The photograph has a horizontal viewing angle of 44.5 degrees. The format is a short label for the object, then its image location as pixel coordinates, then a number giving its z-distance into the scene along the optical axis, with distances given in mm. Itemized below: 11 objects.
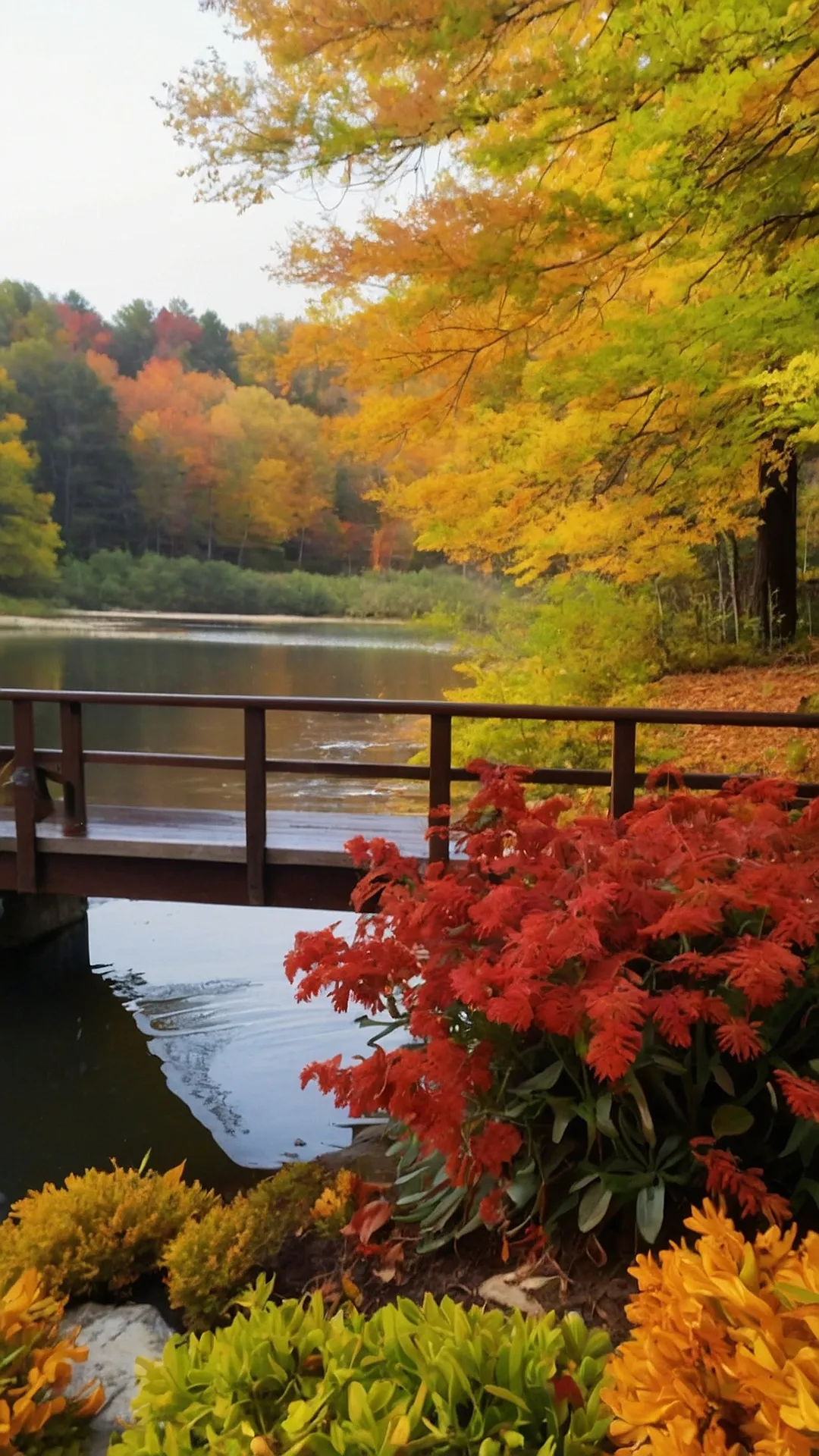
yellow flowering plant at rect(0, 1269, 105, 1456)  1673
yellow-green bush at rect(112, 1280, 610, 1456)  1475
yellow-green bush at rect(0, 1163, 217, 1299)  2467
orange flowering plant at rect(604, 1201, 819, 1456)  1299
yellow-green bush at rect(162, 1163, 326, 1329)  2391
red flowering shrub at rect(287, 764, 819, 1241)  1993
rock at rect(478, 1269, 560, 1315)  2096
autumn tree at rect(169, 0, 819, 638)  4328
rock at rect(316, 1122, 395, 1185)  2973
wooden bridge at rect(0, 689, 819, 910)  4059
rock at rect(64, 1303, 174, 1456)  1911
